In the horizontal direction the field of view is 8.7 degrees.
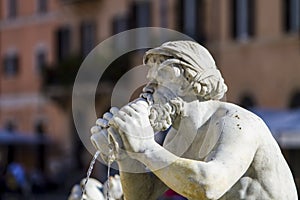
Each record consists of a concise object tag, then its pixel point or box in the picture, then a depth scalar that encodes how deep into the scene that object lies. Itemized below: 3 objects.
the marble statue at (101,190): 7.74
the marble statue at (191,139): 5.66
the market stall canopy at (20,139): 55.52
